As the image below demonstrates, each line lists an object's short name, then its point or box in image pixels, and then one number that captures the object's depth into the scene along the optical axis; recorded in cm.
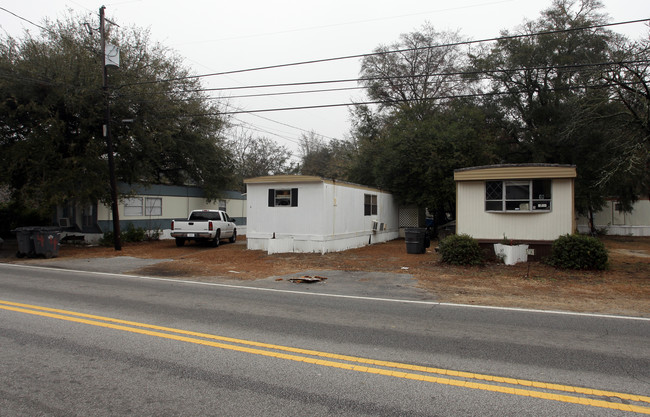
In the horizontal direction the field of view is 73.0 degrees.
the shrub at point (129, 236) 2217
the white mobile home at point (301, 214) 1734
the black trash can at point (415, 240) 1711
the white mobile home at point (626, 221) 2978
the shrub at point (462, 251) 1379
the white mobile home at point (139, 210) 2316
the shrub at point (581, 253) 1259
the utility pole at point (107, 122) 1859
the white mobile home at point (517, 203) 1392
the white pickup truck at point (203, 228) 2062
